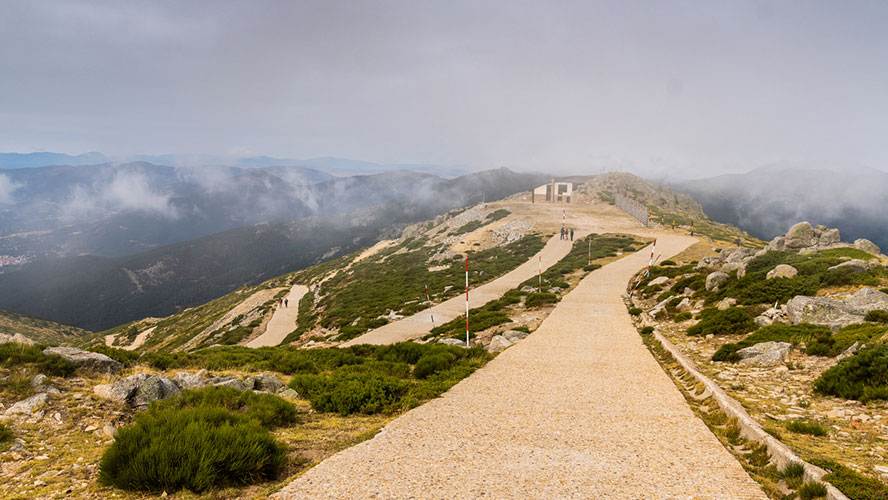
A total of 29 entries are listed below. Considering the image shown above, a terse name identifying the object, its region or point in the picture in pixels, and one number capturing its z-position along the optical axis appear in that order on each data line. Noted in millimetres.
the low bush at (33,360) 7475
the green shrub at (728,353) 10961
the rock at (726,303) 14961
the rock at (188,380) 8258
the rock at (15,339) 8559
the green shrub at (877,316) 10203
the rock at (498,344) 13537
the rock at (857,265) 14156
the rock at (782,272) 15271
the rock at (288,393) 8962
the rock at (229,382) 8242
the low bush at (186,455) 4406
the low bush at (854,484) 4438
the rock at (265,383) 9041
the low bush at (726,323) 13008
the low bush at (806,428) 6543
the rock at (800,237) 24047
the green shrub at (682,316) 15958
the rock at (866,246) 22053
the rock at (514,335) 14637
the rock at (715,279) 17777
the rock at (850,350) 8701
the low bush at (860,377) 7344
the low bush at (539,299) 20547
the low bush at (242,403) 6797
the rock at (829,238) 23166
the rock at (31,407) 5996
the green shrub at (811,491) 4641
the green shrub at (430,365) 10805
